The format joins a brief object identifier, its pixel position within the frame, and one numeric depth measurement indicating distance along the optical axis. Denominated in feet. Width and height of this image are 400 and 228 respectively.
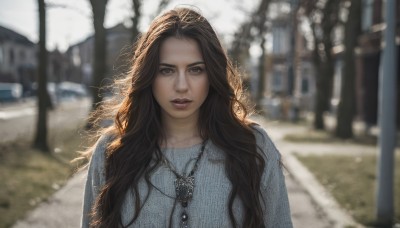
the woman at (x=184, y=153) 7.39
